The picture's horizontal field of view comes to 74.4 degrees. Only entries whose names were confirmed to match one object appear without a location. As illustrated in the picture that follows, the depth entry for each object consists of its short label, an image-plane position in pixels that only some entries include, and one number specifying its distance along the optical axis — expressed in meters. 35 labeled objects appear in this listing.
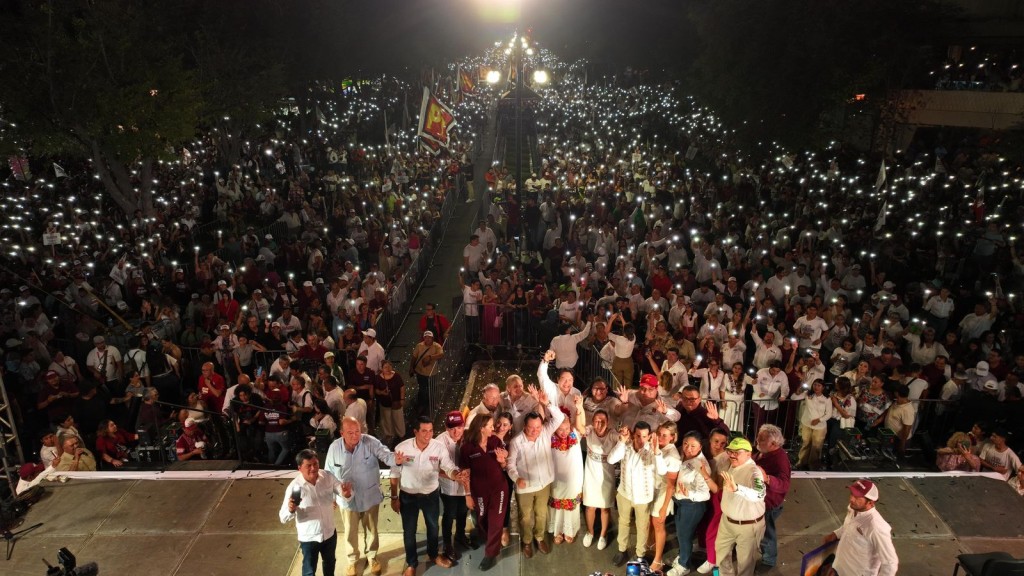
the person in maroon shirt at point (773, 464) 5.46
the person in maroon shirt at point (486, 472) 5.83
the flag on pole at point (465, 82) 34.59
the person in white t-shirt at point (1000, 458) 7.37
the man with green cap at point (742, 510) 5.23
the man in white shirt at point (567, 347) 9.59
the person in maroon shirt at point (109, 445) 8.29
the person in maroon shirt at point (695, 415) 6.43
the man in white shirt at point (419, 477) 5.79
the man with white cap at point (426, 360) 9.82
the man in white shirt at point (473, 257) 14.62
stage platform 6.22
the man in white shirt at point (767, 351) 9.38
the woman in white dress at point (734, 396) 8.69
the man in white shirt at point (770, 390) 8.62
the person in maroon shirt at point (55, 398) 9.23
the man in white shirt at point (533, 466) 5.89
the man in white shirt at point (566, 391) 6.65
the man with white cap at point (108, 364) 10.11
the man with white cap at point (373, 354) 9.59
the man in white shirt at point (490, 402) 6.38
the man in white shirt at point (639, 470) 5.62
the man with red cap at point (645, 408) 6.34
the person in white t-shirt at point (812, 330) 10.20
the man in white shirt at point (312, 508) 5.43
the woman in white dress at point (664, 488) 5.56
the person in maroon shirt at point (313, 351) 10.17
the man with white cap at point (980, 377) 8.73
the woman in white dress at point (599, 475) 5.95
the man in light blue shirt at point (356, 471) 5.89
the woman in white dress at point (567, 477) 6.05
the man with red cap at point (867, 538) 4.79
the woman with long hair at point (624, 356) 9.60
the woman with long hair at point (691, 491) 5.48
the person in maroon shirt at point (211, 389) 8.95
